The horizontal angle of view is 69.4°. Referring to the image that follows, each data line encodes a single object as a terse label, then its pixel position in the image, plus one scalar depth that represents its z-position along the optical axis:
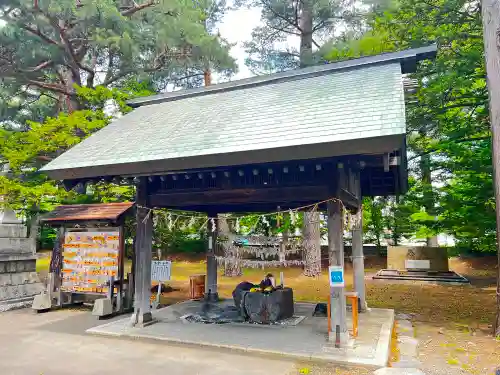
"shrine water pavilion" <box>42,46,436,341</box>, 5.66
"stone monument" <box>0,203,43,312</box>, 10.45
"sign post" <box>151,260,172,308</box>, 9.10
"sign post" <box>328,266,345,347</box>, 6.22
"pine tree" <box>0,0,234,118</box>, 13.95
